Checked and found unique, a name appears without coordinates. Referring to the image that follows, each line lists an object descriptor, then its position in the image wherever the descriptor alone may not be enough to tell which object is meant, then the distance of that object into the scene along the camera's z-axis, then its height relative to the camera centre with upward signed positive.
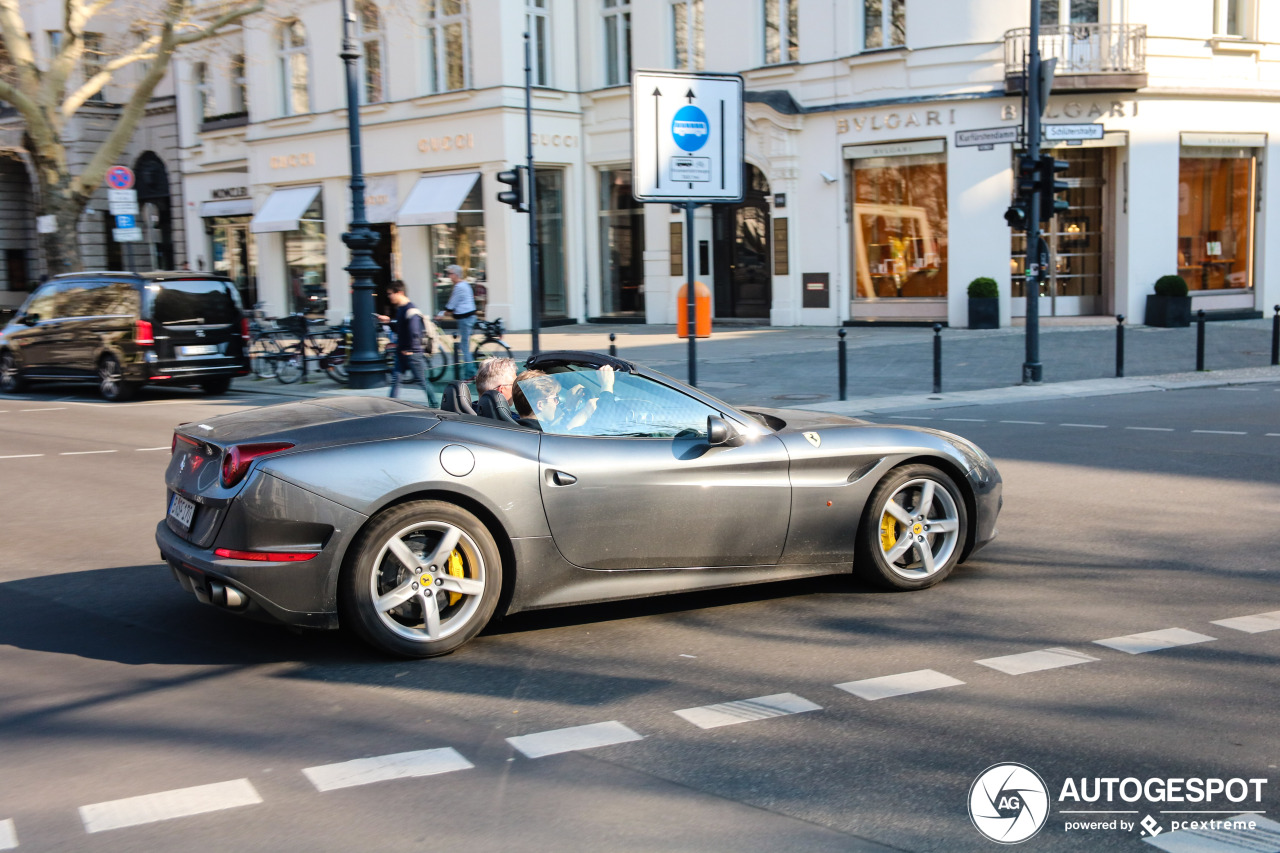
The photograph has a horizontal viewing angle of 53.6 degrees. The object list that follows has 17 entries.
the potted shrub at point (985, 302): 24.83 -0.45
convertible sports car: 5.05 -0.94
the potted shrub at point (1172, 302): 24.77 -0.53
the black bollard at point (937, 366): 15.75 -1.07
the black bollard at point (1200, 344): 17.82 -0.97
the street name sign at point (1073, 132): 23.77 +2.72
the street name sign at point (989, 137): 17.45 +1.97
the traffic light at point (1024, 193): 16.53 +1.12
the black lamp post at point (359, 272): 17.97 +0.31
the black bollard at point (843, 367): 15.01 -1.01
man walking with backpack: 15.86 -0.52
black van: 17.56 -0.47
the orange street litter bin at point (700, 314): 24.08 -0.55
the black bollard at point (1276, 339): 18.37 -0.97
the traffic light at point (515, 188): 19.73 +1.58
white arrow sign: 13.06 +1.57
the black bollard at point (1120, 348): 17.08 -0.98
